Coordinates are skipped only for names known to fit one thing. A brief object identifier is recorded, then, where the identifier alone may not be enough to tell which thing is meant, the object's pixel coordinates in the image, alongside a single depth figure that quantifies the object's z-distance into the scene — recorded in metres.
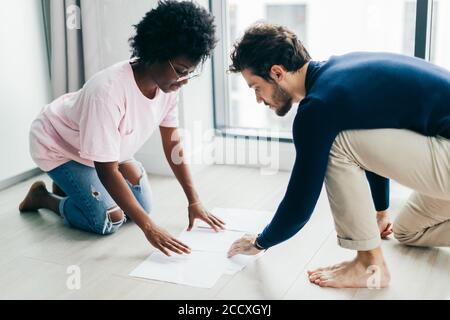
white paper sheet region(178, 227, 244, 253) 1.95
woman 1.77
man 1.54
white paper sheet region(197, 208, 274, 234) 2.13
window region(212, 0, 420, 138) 2.76
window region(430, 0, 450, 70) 2.53
